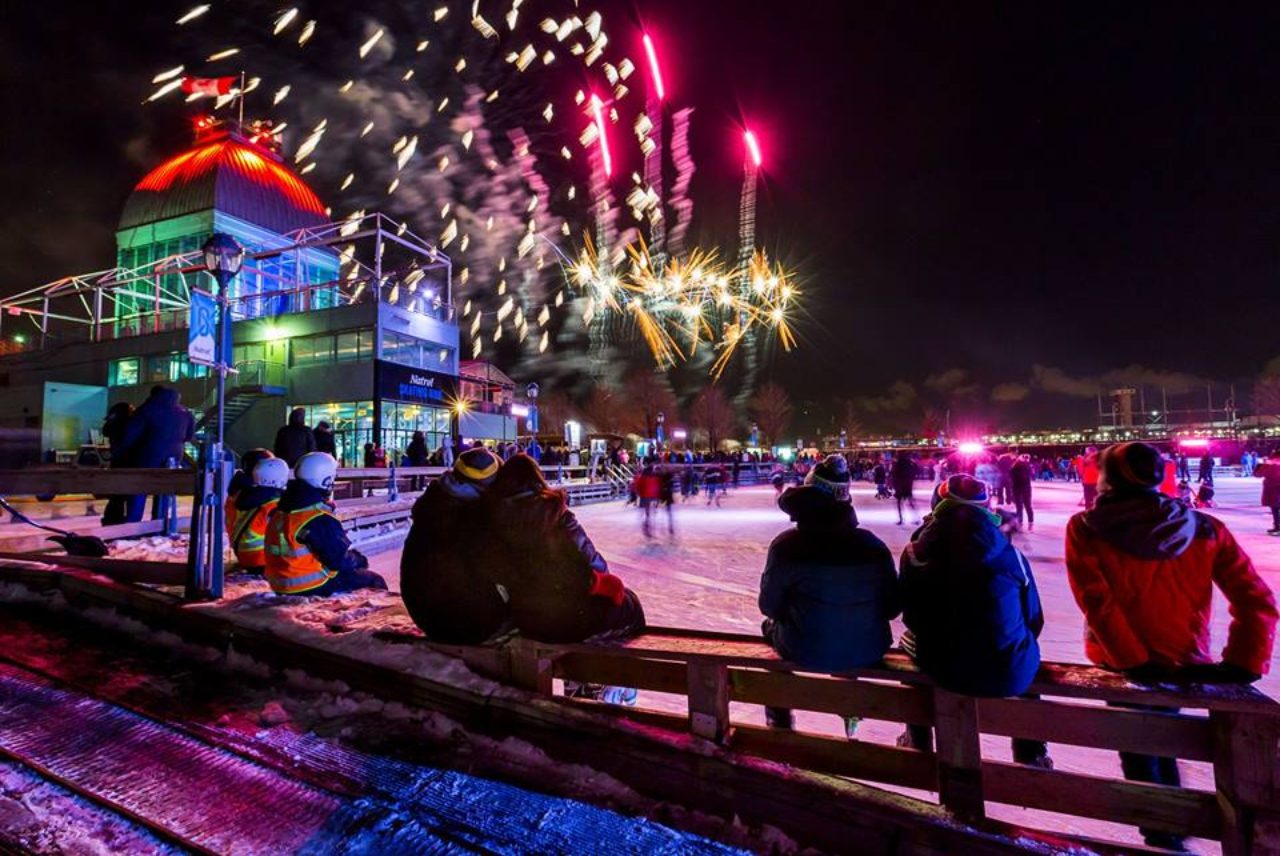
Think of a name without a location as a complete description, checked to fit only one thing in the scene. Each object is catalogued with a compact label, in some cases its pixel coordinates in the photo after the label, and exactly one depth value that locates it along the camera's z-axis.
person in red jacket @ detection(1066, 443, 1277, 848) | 2.56
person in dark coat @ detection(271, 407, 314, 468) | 10.10
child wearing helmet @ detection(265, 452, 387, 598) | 4.63
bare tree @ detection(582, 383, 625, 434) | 69.50
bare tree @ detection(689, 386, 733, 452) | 75.56
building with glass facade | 29.83
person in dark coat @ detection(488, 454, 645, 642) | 3.26
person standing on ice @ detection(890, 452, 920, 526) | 15.89
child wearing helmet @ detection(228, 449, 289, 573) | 5.27
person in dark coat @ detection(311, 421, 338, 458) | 12.75
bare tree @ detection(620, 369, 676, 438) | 70.06
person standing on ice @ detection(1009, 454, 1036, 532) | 13.73
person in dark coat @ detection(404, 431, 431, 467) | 17.52
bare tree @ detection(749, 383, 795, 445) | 78.38
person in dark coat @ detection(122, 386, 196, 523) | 7.50
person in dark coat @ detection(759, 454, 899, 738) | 2.77
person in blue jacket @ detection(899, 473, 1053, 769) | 2.53
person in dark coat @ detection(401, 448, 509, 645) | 3.35
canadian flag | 38.94
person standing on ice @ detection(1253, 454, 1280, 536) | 12.73
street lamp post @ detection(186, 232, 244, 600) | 5.00
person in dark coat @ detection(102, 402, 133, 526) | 7.47
